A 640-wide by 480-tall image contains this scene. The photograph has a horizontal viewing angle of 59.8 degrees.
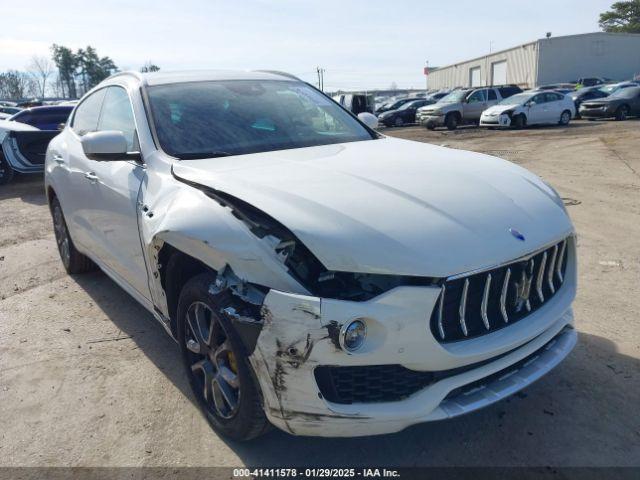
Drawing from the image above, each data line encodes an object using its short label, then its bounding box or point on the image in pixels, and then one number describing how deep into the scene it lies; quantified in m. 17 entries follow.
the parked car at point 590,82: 40.86
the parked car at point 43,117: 12.40
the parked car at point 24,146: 10.79
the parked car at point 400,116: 28.41
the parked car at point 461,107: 23.81
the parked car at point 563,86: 37.88
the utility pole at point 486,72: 63.82
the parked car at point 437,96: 31.20
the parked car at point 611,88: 25.58
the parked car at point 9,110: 20.15
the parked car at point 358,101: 20.59
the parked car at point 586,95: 26.39
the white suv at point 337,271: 2.15
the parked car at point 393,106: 31.15
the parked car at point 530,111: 21.55
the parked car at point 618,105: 23.25
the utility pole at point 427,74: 88.19
